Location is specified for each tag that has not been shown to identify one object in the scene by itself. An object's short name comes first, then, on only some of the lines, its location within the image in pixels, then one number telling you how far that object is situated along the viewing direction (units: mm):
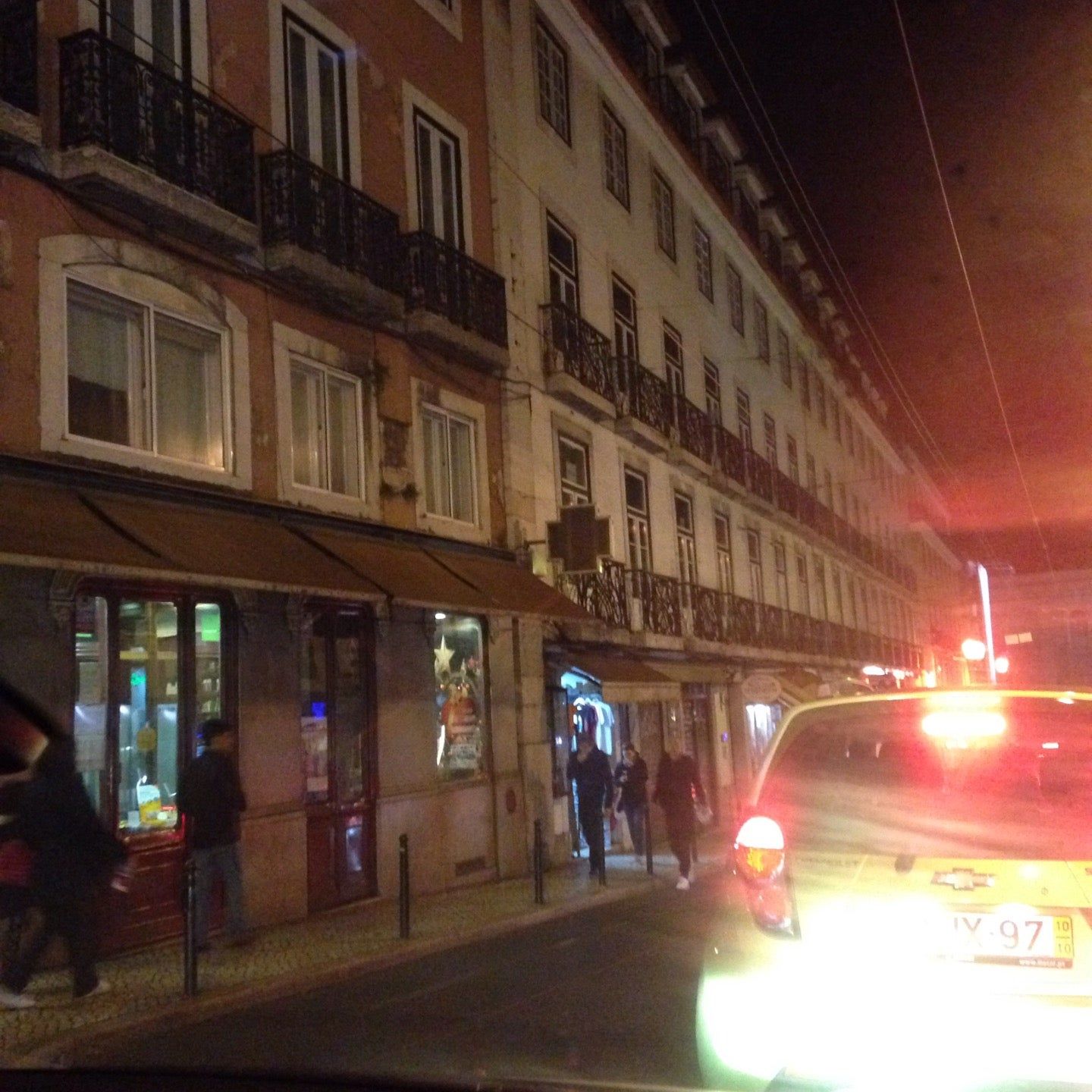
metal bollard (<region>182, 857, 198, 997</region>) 8523
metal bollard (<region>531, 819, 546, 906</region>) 12948
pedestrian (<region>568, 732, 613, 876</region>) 15516
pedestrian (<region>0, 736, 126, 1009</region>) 8320
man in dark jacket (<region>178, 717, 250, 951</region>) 10023
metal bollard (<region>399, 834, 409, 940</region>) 11031
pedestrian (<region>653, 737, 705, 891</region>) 15148
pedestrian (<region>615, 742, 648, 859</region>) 17078
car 3928
